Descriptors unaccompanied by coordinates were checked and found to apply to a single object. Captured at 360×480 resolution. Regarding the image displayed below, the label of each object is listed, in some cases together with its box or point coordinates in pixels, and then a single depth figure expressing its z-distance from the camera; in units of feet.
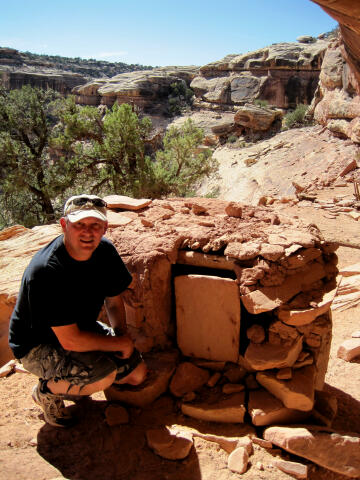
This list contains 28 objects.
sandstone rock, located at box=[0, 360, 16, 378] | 9.81
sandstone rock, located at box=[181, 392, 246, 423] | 7.96
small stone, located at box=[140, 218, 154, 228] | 10.48
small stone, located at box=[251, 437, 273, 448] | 7.37
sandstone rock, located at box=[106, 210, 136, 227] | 10.87
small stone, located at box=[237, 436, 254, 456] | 7.23
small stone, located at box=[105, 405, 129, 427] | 7.87
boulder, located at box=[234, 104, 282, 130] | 66.33
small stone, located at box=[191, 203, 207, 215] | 11.58
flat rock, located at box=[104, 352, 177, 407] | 8.33
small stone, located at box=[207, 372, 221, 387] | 8.68
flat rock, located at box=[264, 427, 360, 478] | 7.07
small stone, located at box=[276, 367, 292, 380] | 8.00
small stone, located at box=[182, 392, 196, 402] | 8.34
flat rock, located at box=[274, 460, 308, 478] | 6.84
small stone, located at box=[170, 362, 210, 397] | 8.62
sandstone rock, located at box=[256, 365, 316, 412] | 7.79
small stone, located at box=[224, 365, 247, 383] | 8.67
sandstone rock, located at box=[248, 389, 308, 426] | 7.75
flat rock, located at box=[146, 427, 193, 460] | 7.11
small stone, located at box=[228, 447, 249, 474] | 6.87
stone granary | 8.08
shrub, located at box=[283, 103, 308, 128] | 62.80
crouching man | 6.66
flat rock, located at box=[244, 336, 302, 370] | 8.00
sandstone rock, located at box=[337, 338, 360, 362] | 12.14
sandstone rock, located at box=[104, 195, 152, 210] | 12.03
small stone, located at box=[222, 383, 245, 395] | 8.37
